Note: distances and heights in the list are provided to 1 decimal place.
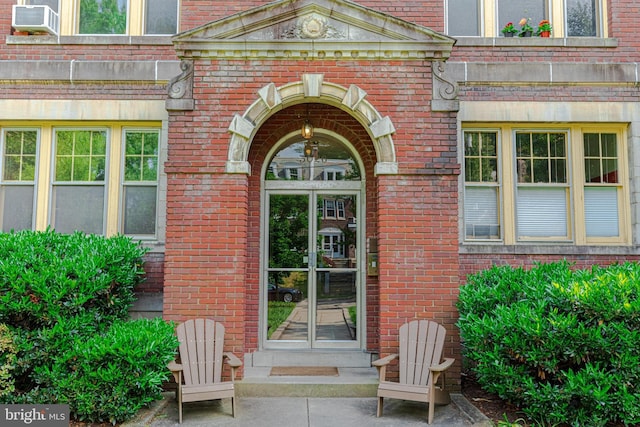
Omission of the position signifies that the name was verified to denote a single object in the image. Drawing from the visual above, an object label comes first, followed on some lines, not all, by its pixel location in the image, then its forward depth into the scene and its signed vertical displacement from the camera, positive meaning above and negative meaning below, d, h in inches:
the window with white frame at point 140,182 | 295.0 +39.7
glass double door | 285.9 -13.3
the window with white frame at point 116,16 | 307.0 +147.4
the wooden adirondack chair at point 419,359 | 218.1 -51.5
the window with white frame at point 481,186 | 297.3 +38.1
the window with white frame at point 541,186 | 297.4 +38.1
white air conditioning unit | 293.0 +138.7
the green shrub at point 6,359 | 202.5 -47.5
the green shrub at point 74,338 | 197.3 -38.6
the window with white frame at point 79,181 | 295.6 +40.4
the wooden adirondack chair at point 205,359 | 211.8 -51.7
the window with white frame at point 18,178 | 297.1 +42.5
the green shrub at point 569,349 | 179.8 -39.7
